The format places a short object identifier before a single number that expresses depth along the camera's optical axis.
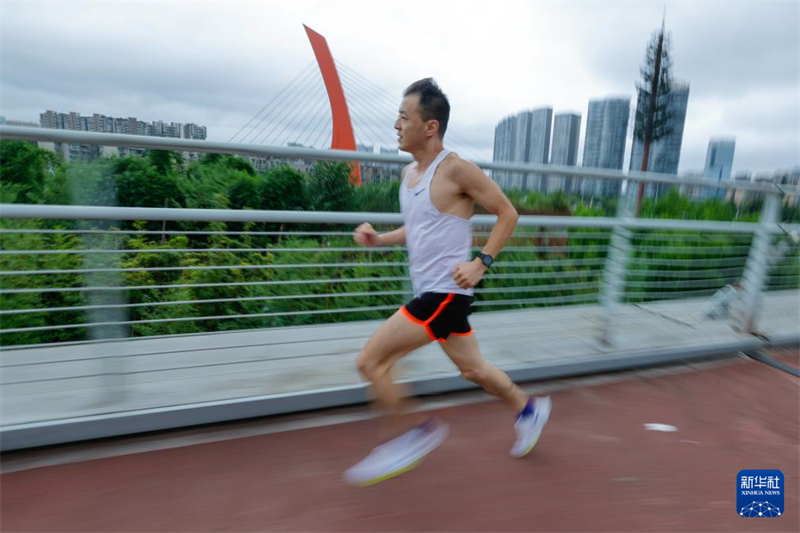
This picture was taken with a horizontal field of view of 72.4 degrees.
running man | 2.38
